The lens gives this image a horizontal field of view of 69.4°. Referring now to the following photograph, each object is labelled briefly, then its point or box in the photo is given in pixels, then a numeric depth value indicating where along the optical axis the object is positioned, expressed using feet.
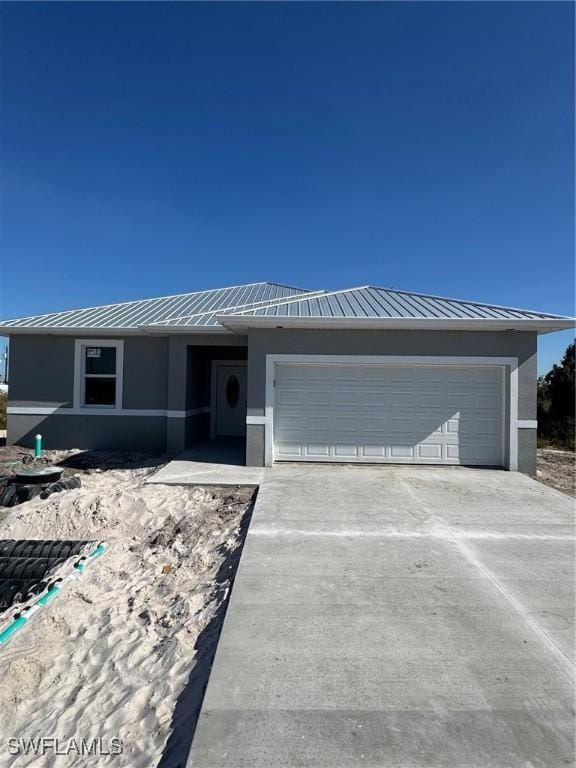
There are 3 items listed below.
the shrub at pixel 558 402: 63.41
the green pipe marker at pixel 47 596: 12.29
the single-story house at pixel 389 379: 28.50
